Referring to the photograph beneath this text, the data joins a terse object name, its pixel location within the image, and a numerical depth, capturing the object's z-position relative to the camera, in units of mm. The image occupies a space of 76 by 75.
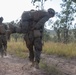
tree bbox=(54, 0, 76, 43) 11218
